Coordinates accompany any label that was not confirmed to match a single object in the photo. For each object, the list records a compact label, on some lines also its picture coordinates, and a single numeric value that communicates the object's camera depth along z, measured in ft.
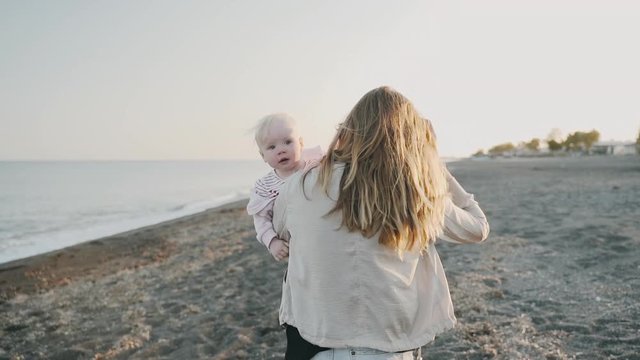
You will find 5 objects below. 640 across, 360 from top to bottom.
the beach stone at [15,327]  20.11
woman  4.93
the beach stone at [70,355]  16.38
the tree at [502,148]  462.60
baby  6.84
